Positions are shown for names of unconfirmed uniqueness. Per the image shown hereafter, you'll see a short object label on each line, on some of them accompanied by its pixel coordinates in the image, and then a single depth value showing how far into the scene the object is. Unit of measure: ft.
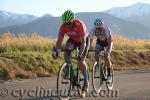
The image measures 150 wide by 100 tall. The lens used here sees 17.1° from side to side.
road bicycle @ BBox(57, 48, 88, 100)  35.96
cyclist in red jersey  35.83
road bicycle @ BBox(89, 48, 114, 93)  41.45
